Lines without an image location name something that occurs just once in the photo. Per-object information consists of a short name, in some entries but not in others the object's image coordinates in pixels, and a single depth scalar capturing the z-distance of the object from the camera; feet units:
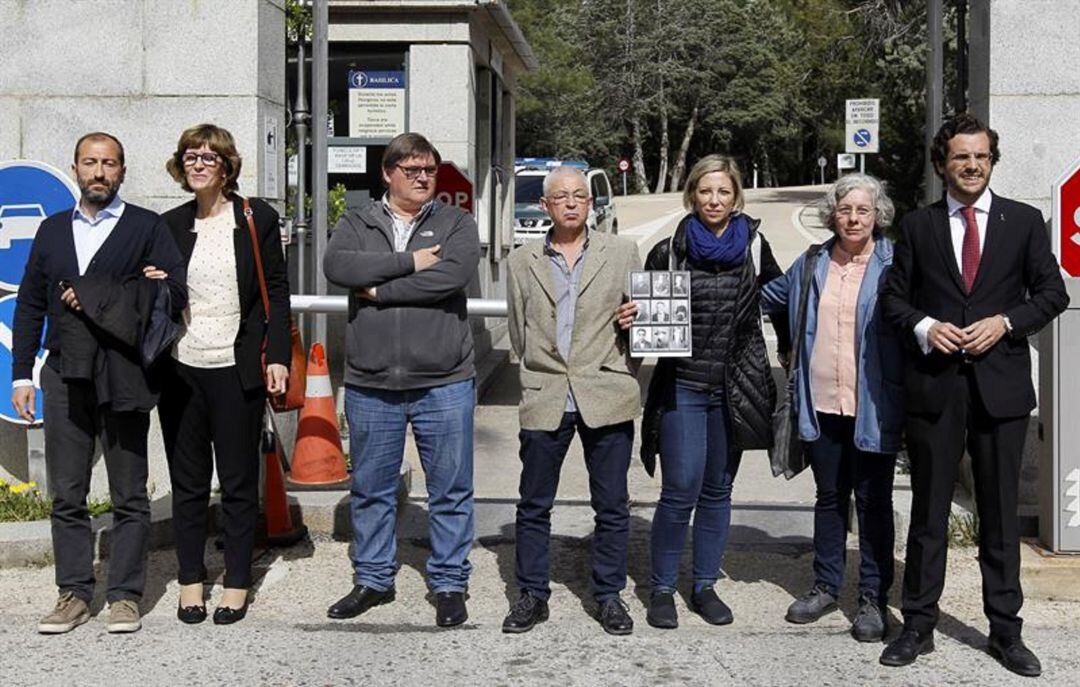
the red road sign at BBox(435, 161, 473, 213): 35.94
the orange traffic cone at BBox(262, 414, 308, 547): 22.03
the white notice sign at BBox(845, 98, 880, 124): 77.92
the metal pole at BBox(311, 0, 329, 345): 27.68
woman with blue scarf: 18.35
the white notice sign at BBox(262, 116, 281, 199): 24.75
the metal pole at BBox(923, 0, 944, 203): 41.09
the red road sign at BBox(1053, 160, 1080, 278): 21.07
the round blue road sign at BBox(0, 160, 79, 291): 23.48
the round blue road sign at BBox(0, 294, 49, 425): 23.68
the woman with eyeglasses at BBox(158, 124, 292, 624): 18.79
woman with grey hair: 17.93
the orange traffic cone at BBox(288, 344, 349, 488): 23.84
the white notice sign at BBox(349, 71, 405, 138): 48.08
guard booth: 47.16
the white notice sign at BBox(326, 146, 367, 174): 47.55
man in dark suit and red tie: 16.87
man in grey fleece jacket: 18.63
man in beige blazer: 18.47
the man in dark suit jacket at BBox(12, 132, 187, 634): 18.42
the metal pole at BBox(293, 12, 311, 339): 32.78
